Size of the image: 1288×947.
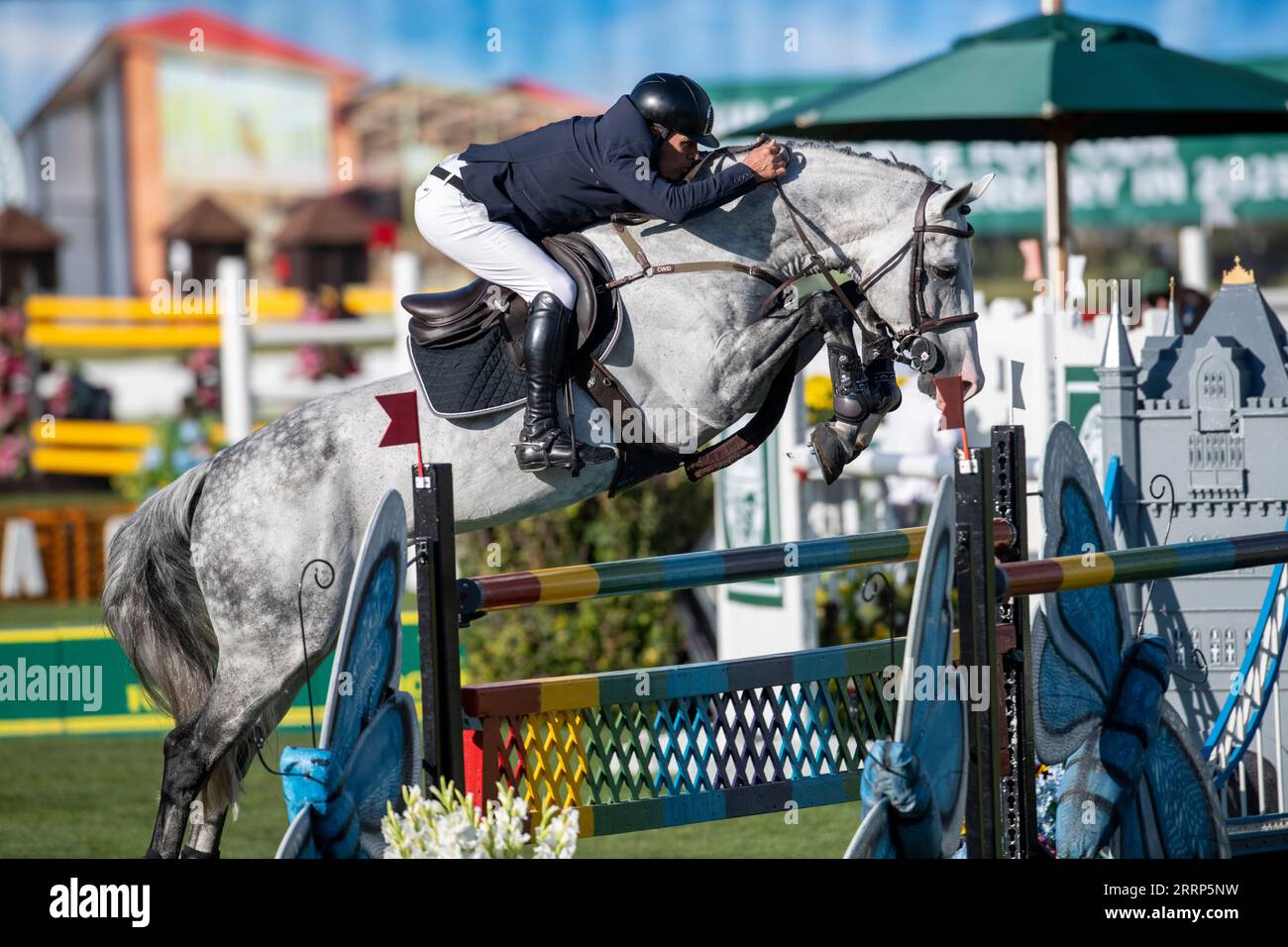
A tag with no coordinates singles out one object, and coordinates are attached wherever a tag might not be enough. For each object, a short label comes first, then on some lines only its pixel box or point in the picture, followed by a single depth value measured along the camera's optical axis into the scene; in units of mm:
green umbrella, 12820
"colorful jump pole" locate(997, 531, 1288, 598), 6020
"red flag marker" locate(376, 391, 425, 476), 6035
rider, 6844
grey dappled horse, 7070
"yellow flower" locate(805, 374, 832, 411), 13016
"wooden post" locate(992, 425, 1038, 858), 6301
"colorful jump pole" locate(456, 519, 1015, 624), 6094
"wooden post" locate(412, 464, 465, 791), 5484
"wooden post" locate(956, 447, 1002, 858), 5578
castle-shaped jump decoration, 9234
